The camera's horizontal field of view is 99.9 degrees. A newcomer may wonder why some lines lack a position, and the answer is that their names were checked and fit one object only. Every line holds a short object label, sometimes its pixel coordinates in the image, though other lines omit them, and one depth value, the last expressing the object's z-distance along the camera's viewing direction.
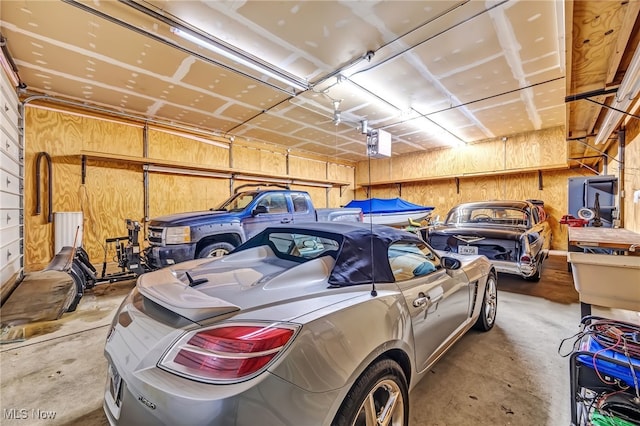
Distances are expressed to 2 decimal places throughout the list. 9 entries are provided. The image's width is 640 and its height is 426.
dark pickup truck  4.51
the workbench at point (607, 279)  1.88
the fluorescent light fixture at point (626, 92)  2.54
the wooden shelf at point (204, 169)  6.10
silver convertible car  0.97
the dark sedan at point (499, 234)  4.12
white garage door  4.09
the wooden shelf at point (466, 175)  8.23
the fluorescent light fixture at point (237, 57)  3.56
